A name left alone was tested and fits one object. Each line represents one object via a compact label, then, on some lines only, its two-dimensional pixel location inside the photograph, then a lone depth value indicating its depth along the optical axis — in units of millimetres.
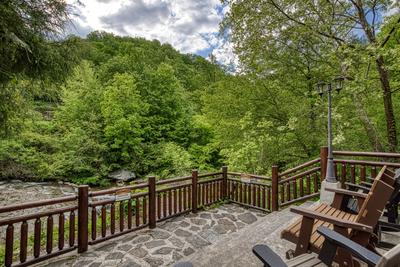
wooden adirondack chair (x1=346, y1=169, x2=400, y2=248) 2508
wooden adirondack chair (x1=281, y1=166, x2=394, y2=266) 1777
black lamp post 4238
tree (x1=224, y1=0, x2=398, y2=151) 6035
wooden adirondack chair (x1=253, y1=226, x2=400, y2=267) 950
